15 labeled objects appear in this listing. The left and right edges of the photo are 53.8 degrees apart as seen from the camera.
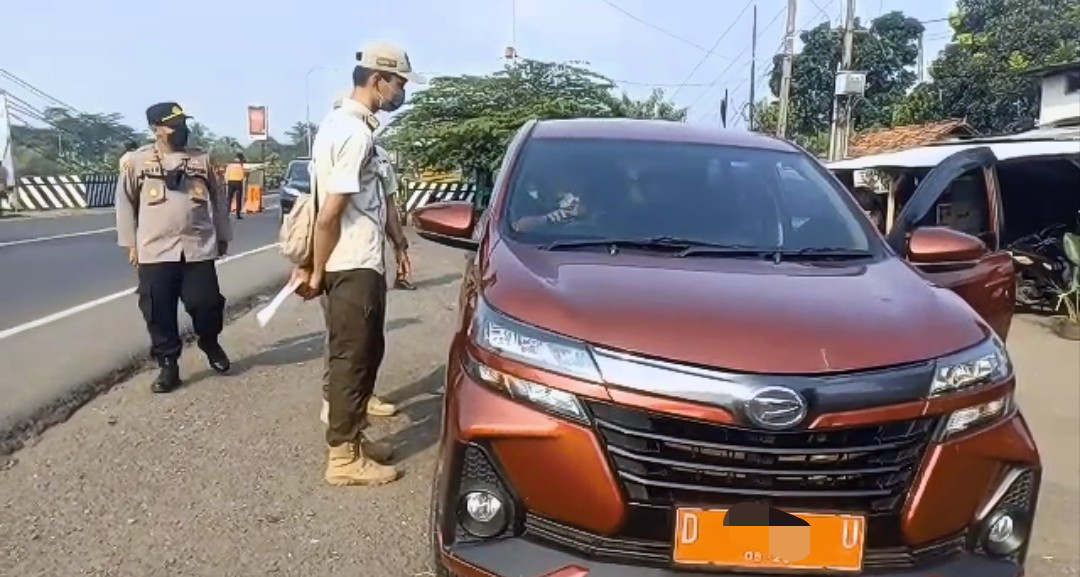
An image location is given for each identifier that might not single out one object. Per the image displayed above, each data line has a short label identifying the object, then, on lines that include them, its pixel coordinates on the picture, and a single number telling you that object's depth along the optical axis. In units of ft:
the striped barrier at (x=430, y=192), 76.64
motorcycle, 38.50
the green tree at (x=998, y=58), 93.15
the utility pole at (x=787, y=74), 95.66
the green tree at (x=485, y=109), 68.18
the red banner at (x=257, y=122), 146.92
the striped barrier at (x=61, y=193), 93.25
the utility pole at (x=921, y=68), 121.60
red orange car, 8.46
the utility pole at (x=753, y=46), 140.59
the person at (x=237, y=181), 81.87
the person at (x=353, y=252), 13.93
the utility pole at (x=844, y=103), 75.25
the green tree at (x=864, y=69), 126.00
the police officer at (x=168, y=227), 19.53
